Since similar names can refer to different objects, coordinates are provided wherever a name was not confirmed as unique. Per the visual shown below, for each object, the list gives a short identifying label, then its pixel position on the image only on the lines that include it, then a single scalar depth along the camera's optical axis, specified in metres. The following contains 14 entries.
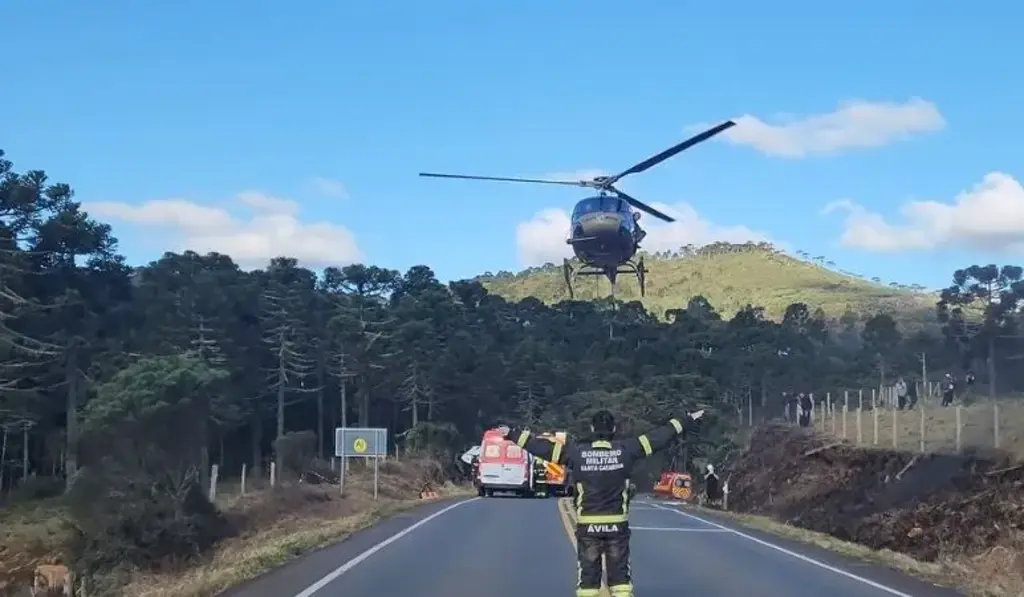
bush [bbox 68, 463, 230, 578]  29.39
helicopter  27.69
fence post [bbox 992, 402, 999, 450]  26.05
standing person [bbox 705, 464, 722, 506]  44.25
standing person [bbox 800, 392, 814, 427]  48.12
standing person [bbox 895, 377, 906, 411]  43.41
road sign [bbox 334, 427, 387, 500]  38.66
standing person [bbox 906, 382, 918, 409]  47.59
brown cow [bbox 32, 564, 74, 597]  21.11
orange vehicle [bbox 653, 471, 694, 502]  52.53
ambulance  46.97
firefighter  10.62
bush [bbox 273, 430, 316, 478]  58.34
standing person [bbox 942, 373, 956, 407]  41.13
